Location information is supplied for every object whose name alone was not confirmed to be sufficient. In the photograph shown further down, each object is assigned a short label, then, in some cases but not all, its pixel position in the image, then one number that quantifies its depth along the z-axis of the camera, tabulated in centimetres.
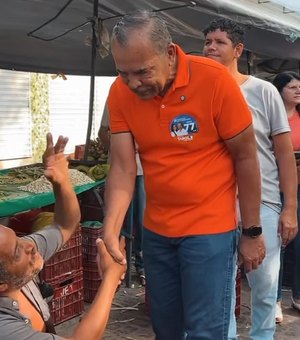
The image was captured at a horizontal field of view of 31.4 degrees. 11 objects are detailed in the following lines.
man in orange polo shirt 213
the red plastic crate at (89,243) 454
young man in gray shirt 292
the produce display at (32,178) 442
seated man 185
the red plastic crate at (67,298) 418
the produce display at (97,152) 606
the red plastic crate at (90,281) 459
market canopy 477
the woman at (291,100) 419
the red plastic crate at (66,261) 413
